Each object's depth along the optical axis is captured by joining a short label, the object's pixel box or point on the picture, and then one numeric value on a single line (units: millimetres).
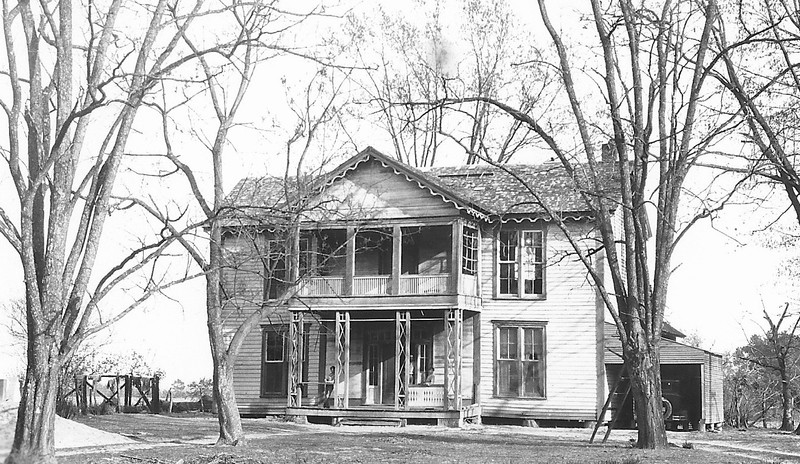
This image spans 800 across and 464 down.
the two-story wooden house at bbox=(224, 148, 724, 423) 29281
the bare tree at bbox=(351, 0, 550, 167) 40156
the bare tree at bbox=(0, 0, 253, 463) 14016
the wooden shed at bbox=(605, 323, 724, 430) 28891
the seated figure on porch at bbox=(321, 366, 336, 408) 30859
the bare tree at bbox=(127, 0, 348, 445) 20078
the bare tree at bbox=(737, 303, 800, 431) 31592
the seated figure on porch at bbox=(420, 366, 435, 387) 30834
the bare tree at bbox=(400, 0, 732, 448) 19906
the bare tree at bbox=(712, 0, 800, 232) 18203
